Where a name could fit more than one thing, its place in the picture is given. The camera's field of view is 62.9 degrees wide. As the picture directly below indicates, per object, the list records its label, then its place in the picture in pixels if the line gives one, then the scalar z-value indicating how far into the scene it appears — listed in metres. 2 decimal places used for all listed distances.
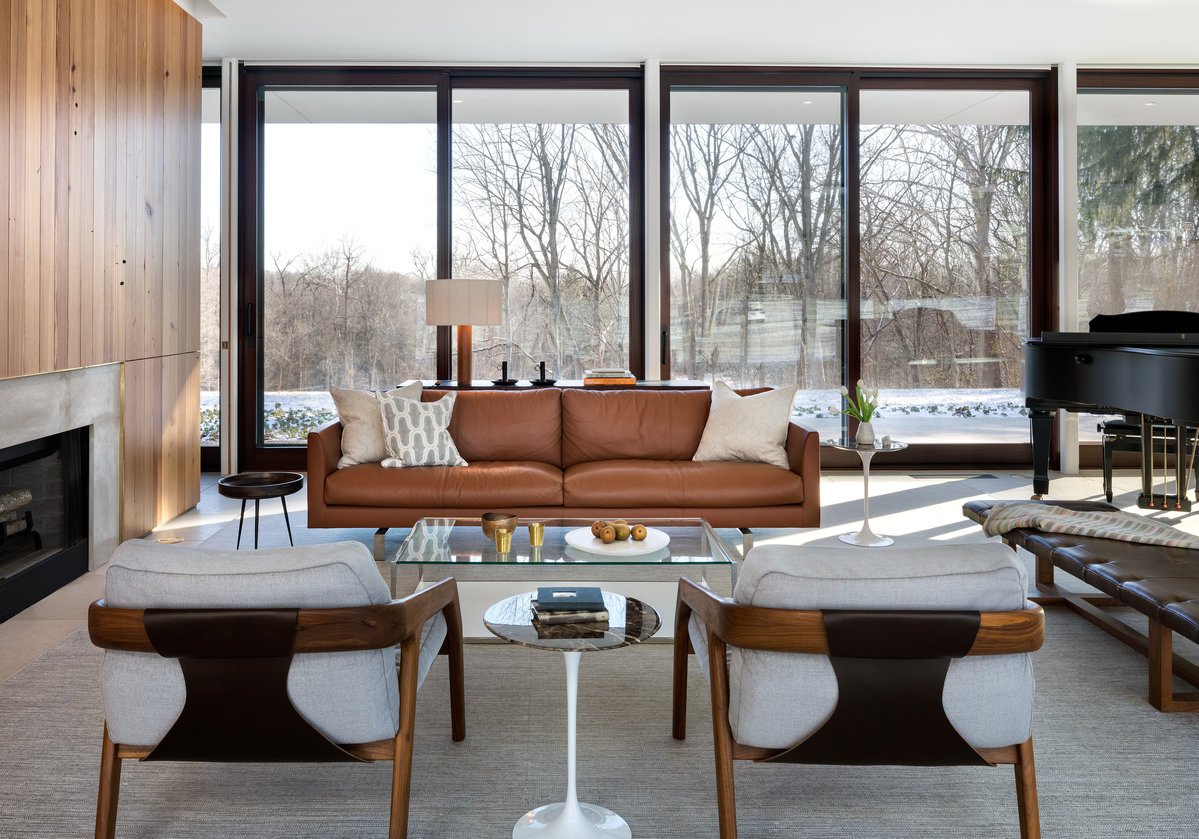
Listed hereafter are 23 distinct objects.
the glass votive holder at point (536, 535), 3.35
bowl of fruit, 3.21
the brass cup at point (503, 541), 3.28
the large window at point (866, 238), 7.38
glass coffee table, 3.12
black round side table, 4.41
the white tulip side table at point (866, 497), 4.88
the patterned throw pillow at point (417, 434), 4.96
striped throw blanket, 3.37
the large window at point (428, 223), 7.36
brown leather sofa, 4.76
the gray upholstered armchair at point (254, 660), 1.90
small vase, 4.92
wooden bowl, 3.39
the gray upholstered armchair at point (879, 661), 1.88
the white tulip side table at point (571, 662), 2.19
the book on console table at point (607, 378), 6.11
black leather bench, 2.71
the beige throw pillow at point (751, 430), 5.01
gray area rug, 2.26
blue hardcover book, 2.44
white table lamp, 6.03
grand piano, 4.48
